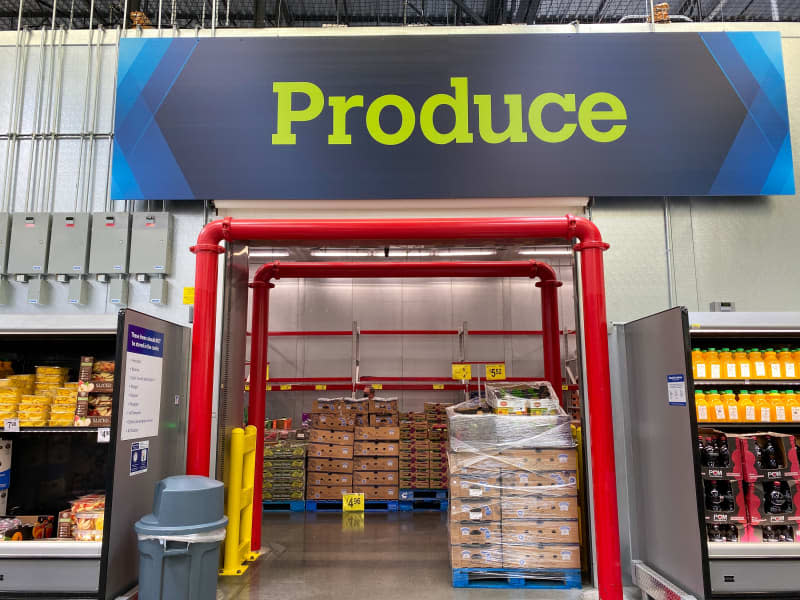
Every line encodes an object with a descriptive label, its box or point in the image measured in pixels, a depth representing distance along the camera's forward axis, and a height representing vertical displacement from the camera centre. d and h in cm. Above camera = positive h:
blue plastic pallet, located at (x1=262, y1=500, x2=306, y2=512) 878 -192
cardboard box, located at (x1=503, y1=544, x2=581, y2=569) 489 -154
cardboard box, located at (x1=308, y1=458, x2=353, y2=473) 902 -129
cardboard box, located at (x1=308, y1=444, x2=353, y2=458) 905 -107
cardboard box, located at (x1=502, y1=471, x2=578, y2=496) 499 -89
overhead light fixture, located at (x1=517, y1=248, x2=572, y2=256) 1134 +293
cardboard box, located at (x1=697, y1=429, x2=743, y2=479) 436 -57
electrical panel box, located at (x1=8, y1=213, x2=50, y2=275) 517 +138
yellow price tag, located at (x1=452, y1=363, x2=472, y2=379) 956 +27
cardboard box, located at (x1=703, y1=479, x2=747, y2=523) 430 -92
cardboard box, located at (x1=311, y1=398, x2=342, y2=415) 938 -33
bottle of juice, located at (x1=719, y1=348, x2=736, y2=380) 450 +18
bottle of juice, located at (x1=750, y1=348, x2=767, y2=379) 452 +15
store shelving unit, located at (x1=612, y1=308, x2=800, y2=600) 379 -63
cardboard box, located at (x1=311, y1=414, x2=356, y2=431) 919 -59
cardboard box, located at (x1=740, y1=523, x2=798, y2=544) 430 -118
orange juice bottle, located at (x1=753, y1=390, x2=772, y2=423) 446 -20
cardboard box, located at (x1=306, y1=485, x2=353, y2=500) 888 -170
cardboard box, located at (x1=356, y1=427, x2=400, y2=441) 919 -80
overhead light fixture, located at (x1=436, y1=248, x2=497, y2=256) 1204 +300
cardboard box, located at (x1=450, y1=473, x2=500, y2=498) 507 -93
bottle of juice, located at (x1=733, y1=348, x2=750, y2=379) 450 +17
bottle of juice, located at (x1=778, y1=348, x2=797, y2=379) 452 +16
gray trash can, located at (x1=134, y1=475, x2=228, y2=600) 354 -102
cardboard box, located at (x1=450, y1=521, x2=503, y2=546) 501 -136
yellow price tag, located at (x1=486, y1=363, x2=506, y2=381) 970 +25
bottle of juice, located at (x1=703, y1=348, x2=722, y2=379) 450 +17
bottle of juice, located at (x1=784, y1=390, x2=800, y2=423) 446 -17
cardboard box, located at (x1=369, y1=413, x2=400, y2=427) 929 -57
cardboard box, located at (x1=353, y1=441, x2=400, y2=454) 909 -104
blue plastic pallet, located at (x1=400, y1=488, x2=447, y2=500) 900 -179
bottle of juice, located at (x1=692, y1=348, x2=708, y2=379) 449 +17
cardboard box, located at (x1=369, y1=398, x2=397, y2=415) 937 -34
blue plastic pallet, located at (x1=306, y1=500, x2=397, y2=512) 881 -194
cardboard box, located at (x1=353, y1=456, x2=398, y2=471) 905 -129
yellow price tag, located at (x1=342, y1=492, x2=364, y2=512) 837 -177
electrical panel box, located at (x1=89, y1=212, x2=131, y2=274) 516 +138
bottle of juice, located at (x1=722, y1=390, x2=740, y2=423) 446 -19
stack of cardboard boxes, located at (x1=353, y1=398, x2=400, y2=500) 901 -119
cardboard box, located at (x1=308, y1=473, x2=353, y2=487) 895 -151
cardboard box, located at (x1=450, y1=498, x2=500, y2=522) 502 -114
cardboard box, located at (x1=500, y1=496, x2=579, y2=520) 496 -111
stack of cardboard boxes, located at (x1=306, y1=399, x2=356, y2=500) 892 -108
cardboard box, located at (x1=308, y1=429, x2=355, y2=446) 910 -84
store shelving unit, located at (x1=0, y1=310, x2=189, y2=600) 372 -67
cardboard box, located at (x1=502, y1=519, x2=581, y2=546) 493 -133
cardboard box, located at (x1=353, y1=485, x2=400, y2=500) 897 -172
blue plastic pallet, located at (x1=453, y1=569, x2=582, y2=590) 489 -174
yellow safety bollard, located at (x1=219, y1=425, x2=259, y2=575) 511 -109
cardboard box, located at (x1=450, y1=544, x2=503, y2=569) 498 -155
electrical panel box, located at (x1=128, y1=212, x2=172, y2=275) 516 +138
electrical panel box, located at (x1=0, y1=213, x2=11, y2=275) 520 +150
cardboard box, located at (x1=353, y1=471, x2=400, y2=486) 902 -151
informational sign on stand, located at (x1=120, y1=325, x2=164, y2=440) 383 +3
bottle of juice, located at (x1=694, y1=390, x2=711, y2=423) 445 -18
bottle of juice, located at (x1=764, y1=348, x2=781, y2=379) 452 +17
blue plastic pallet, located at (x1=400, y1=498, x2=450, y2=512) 895 -196
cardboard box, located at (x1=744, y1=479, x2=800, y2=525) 432 -94
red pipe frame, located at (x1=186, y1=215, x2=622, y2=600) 434 +79
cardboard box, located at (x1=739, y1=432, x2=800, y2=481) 437 -58
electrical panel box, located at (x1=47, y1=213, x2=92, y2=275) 516 +137
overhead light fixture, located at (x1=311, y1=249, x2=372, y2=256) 1174 +303
